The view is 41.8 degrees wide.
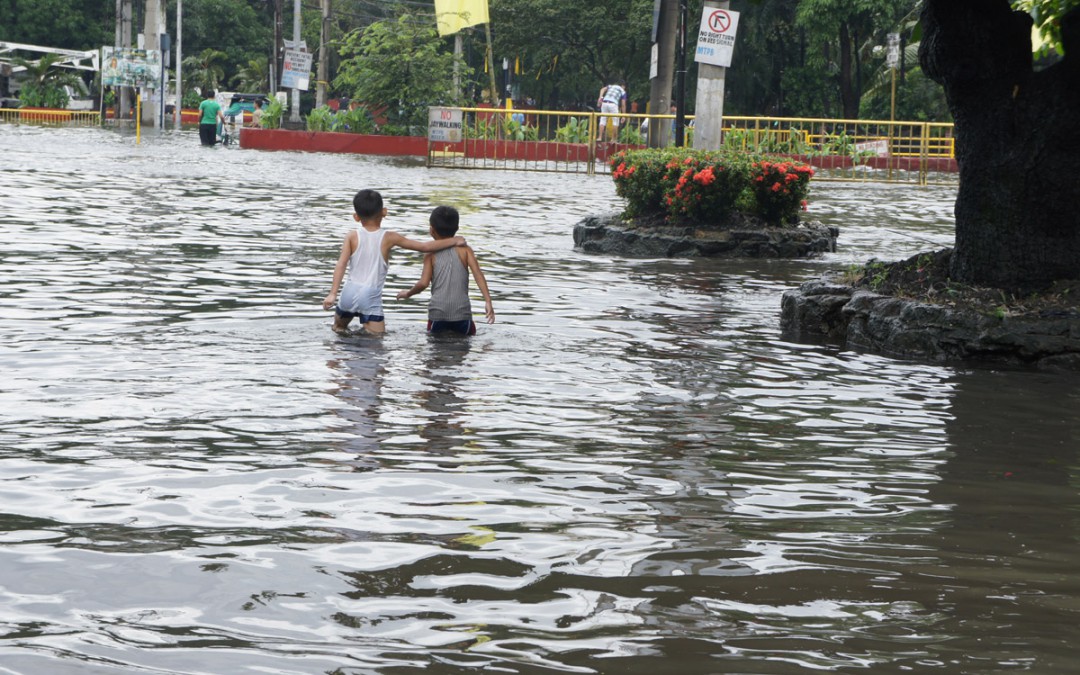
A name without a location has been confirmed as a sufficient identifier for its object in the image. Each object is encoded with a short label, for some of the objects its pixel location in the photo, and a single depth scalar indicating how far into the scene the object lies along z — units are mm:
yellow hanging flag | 45406
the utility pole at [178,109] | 66250
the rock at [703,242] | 17266
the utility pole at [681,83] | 22328
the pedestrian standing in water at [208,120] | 42500
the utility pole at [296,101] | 47531
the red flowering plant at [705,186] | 17359
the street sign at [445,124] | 36812
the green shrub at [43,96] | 67938
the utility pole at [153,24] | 55188
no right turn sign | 19906
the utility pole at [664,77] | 33969
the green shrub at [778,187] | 17484
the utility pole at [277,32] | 59625
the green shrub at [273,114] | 46875
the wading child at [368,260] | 10281
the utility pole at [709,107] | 20625
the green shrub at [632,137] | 37219
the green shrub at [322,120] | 44938
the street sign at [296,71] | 46625
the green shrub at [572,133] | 39000
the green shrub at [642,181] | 18094
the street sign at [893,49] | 41750
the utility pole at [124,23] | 63344
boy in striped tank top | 10328
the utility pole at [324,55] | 51094
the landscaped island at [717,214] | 17328
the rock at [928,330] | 9875
